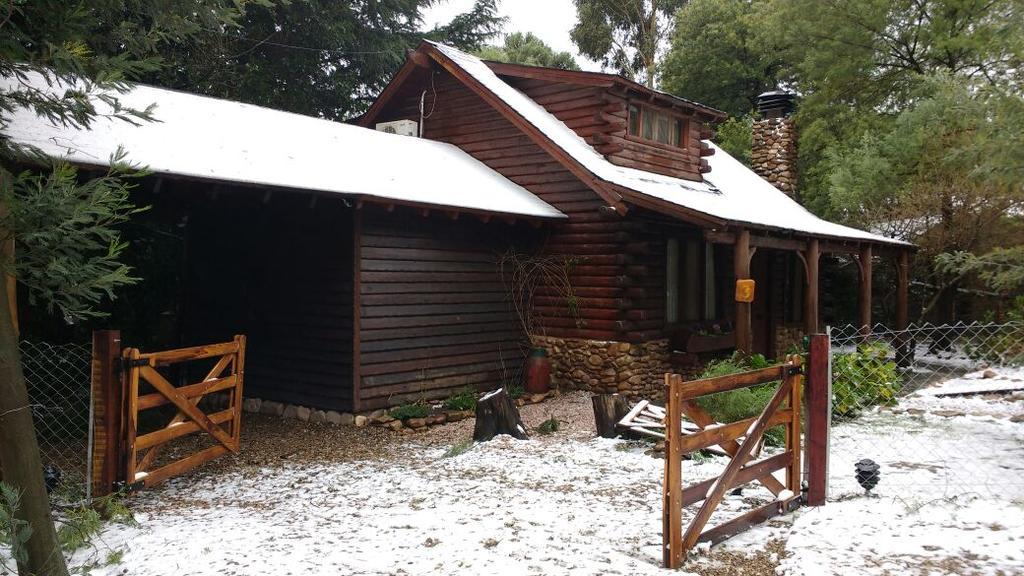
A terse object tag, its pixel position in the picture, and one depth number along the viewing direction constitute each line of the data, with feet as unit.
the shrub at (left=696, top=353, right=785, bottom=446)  26.96
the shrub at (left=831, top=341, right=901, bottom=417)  31.83
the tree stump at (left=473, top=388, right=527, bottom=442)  28.50
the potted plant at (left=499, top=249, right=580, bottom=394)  40.27
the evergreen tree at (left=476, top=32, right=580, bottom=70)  124.98
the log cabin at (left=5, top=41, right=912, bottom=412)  32.37
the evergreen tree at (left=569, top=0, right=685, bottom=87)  114.93
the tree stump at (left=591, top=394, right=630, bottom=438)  28.30
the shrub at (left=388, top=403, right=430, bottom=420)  32.84
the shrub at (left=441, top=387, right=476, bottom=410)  35.29
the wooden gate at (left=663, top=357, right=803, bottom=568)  15.52
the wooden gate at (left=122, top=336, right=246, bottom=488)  20.22
